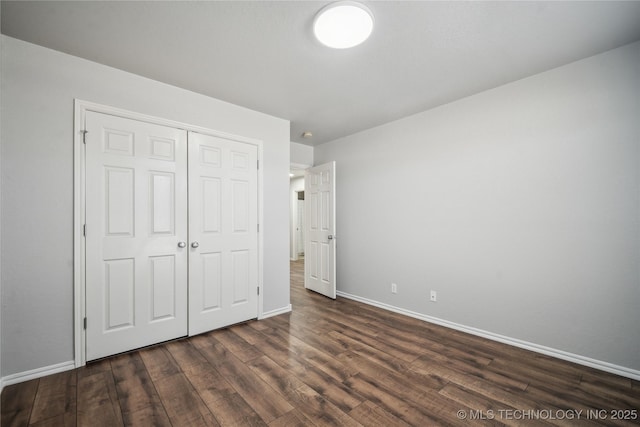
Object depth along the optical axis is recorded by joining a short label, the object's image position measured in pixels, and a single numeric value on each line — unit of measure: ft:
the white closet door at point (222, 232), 9.36
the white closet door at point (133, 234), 7.59
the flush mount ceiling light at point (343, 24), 5.55
